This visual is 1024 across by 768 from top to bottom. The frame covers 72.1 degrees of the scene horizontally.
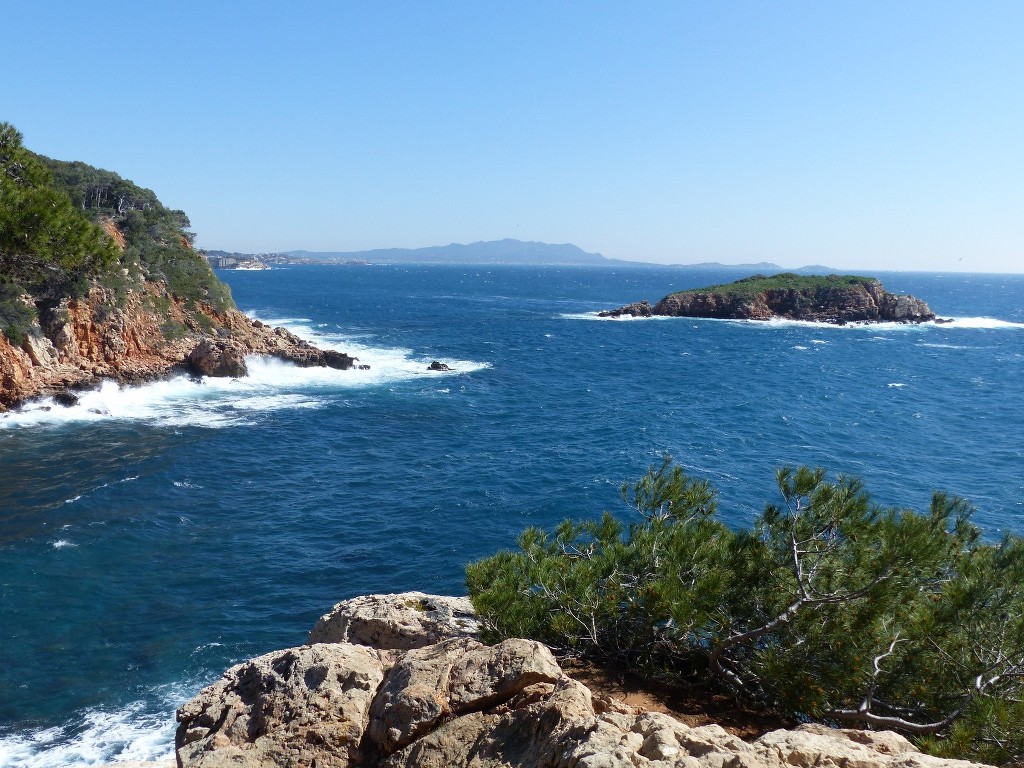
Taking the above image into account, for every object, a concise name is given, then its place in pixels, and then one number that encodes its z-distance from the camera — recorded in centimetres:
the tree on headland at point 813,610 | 892
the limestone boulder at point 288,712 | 783
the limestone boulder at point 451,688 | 773
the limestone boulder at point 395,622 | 1174
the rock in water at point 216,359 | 5375
